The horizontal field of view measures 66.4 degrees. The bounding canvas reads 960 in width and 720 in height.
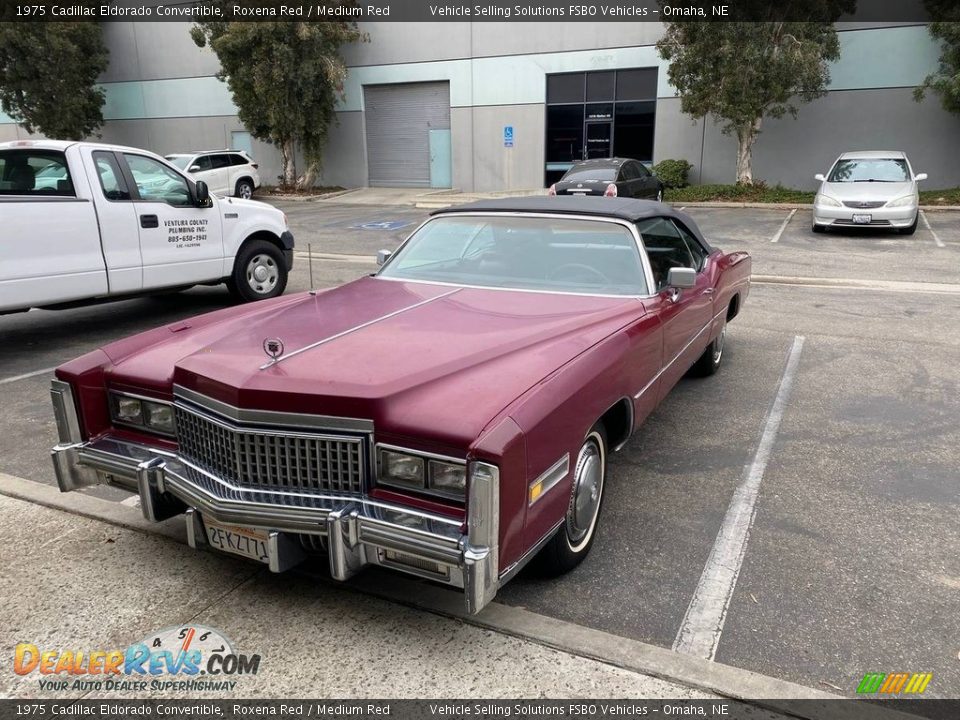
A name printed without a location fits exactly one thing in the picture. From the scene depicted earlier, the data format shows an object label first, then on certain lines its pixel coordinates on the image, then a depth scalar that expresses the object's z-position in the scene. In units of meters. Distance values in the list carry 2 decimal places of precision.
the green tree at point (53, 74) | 27.08
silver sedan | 14.14
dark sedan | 16.16
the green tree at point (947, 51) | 18.22
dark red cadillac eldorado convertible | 2.57
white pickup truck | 6.49
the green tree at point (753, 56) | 18.84
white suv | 21.42
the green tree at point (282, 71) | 23.56
